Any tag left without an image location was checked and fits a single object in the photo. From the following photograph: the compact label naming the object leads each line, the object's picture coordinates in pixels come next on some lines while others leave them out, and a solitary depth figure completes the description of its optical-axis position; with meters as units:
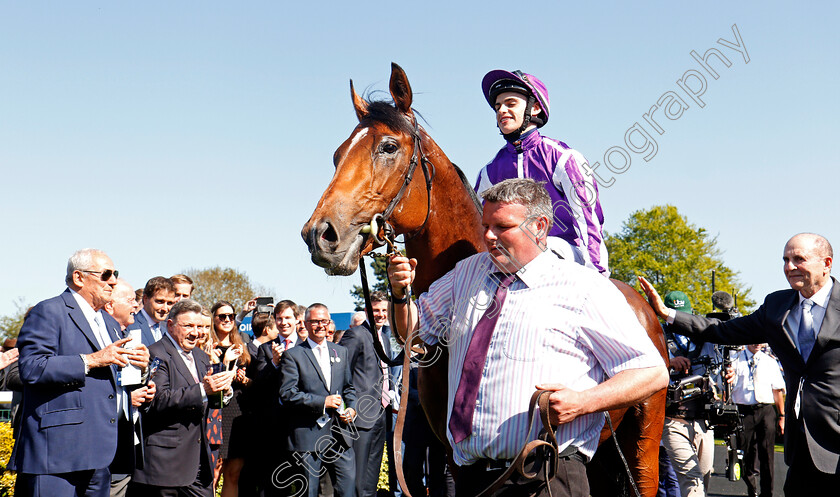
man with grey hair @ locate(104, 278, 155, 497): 5.01
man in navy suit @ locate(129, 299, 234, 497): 5.54
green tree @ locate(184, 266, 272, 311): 49.88
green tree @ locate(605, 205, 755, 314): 39.72
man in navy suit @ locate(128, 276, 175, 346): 6.62
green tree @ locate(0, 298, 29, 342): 39.94
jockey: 4.04
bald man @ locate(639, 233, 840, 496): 4.29
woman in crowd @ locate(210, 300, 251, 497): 7.43
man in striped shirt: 2.68
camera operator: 6.70
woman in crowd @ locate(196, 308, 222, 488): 6.16
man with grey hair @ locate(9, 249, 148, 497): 4.41
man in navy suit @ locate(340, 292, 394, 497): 7.81
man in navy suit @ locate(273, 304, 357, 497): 7.13
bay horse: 3.27
